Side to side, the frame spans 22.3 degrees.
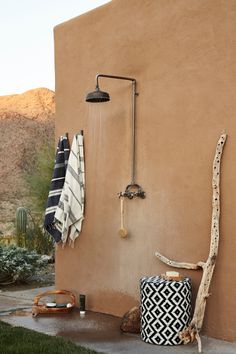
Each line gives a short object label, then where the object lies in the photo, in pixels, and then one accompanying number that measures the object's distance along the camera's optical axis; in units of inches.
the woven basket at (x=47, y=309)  270.9
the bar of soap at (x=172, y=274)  225.1
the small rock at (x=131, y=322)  236.2
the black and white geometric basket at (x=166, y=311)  217.9
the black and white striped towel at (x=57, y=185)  290.0
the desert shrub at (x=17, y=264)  370.6
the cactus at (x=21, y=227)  493.7
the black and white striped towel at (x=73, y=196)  283.9
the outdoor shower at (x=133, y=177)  258.1
